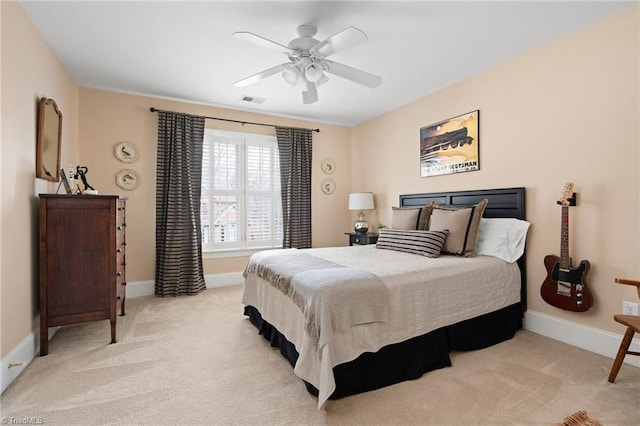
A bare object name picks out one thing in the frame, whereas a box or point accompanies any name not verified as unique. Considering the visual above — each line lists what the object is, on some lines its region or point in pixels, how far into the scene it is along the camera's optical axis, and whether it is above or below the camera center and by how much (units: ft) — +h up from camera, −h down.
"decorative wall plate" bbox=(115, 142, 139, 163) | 12.80 +2.45
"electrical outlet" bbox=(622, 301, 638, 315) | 7.32 -2.29
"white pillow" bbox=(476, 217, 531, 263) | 9.26 -0.82
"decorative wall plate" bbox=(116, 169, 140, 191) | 12.85 +1.32
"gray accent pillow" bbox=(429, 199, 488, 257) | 9.25 -0.49
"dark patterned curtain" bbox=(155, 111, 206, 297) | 13.16 +0.12
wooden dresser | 7.86 -1.30
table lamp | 15.66 +0.37
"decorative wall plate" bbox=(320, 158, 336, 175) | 17.26 +2.57
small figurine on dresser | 9.11 +0.90
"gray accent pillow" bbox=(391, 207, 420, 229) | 11.09 -0.23
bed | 5.98 -2.28
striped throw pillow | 9.20 -0.93
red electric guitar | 8.00 -1.76
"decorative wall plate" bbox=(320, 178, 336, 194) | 17.30 +1.44
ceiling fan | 7.11 +3.87
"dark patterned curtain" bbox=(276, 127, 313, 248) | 15.88 +1.41
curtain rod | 13.10 +4.33
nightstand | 14.69 -1.31
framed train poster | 11.11 +2.54
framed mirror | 8.36 +2.02
